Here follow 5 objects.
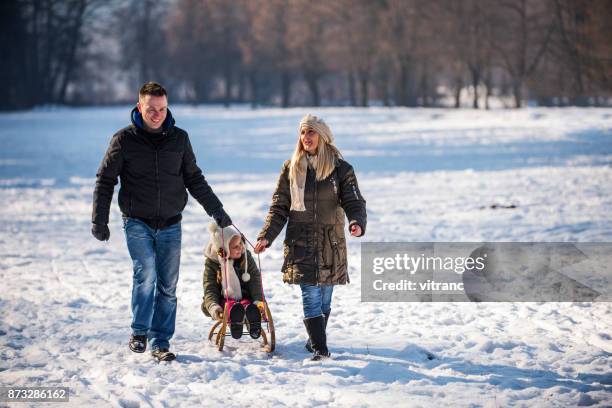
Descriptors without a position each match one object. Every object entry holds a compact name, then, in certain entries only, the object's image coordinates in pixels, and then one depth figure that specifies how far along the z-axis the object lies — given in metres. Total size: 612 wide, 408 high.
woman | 10.45
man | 10.48
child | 11.02
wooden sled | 11.02
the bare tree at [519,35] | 80.19
